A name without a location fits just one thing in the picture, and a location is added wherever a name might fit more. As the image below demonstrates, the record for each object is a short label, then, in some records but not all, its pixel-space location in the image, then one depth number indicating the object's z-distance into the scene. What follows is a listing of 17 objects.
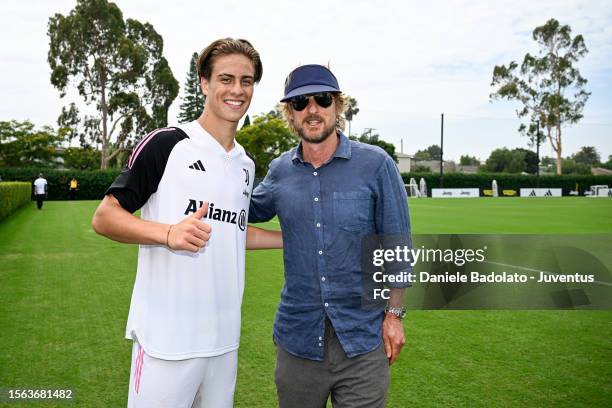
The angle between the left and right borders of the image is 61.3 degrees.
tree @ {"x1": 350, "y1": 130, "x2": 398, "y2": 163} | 64.99
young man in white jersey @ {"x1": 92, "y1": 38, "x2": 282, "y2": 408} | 2.28
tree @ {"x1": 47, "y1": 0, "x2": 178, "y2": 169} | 50.09
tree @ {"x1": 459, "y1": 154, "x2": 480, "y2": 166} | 148.04
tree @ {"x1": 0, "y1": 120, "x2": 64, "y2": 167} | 50.78
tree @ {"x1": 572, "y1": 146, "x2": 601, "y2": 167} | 142.50
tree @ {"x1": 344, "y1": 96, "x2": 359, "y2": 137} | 91.70
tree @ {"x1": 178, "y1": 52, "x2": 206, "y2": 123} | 76.56
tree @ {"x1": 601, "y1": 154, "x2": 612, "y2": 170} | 133.95
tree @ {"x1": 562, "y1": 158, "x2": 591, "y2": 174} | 113.25
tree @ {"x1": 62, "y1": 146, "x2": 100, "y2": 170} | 63.78
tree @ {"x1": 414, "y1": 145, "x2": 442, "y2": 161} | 152.00
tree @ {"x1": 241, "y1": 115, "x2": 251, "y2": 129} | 69.88
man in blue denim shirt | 2.59
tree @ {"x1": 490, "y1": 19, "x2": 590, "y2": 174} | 65.81
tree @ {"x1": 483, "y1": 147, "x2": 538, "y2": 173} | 112.00
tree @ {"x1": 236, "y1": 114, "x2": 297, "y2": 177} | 52.69
